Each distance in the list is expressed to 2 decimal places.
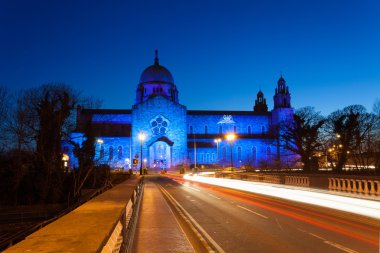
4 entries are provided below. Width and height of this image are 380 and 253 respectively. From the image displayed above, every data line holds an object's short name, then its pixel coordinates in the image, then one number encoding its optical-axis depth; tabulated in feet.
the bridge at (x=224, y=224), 21.07
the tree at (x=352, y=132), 199.21
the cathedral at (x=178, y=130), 291.17
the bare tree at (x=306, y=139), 226.17
